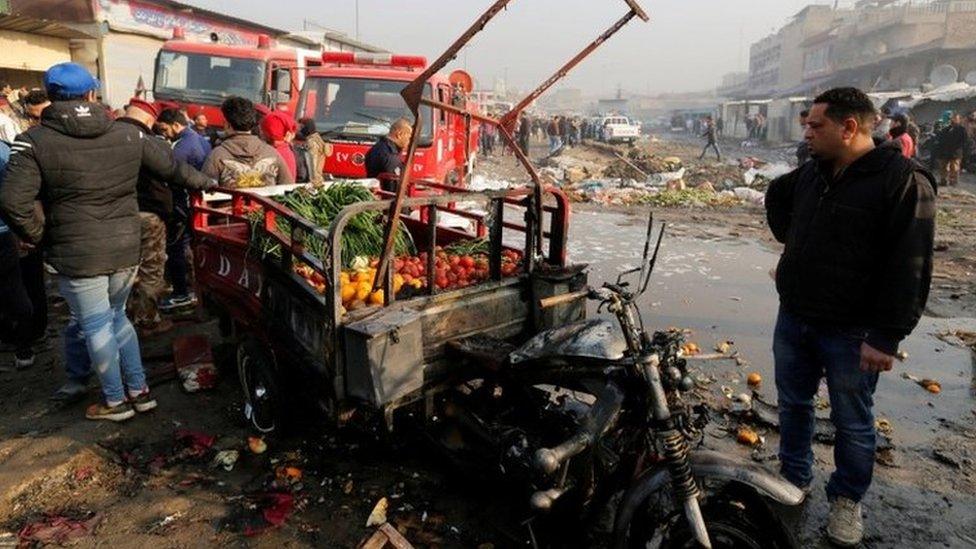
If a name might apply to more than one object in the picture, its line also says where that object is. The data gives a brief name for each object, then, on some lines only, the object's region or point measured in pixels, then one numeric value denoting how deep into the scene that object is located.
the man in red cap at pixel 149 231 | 5.19
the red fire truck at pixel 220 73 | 10.43
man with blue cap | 3.64
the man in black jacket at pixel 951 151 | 15.74
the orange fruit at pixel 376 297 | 3.45
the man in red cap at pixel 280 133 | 6.38
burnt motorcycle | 2.43
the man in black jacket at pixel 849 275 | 2.72
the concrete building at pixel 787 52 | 69.56
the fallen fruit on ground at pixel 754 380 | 5.03
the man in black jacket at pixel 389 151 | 6.79
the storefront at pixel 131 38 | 15.14
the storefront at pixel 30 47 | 13.16
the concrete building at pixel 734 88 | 88.29
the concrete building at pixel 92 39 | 13.61
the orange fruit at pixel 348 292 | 3.50
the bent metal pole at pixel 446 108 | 2.79
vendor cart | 3.08
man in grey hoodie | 5.17
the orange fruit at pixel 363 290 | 3.52
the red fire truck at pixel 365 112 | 8.56
